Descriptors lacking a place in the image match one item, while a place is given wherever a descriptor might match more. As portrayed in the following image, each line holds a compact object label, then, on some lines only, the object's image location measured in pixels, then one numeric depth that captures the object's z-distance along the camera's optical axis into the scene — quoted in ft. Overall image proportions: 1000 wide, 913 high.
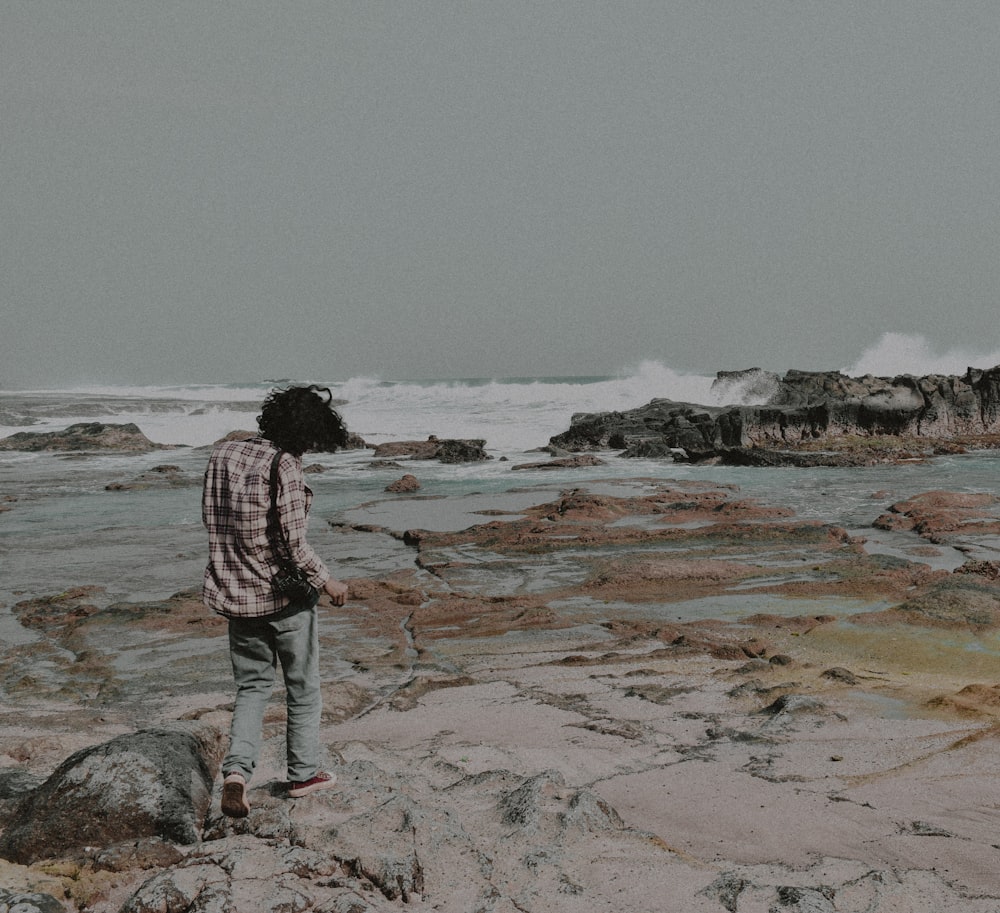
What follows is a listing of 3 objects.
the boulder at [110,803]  10.16
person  10.82
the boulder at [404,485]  60.96
